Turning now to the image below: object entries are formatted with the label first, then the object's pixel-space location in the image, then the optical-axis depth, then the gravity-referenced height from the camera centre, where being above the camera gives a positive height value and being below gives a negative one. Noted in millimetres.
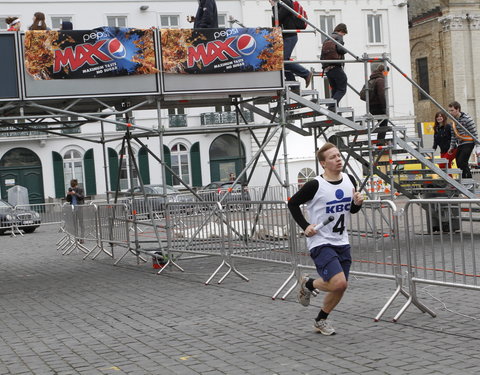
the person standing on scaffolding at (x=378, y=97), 16828 +1027
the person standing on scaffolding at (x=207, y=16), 15250 +2620
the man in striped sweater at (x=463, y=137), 17438 +110
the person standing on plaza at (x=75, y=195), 26855 -812
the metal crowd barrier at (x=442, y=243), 8141 -991
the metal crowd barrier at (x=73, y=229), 19906 -1449
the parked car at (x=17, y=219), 30406 -1648
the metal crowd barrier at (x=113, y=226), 16734 -1220
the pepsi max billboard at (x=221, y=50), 14273 +1877
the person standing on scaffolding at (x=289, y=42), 15836 +2140
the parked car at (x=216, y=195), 22948 -983
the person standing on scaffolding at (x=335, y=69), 16406 +1621
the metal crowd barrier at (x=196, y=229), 13156 -1124
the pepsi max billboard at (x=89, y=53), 13445 +1879
